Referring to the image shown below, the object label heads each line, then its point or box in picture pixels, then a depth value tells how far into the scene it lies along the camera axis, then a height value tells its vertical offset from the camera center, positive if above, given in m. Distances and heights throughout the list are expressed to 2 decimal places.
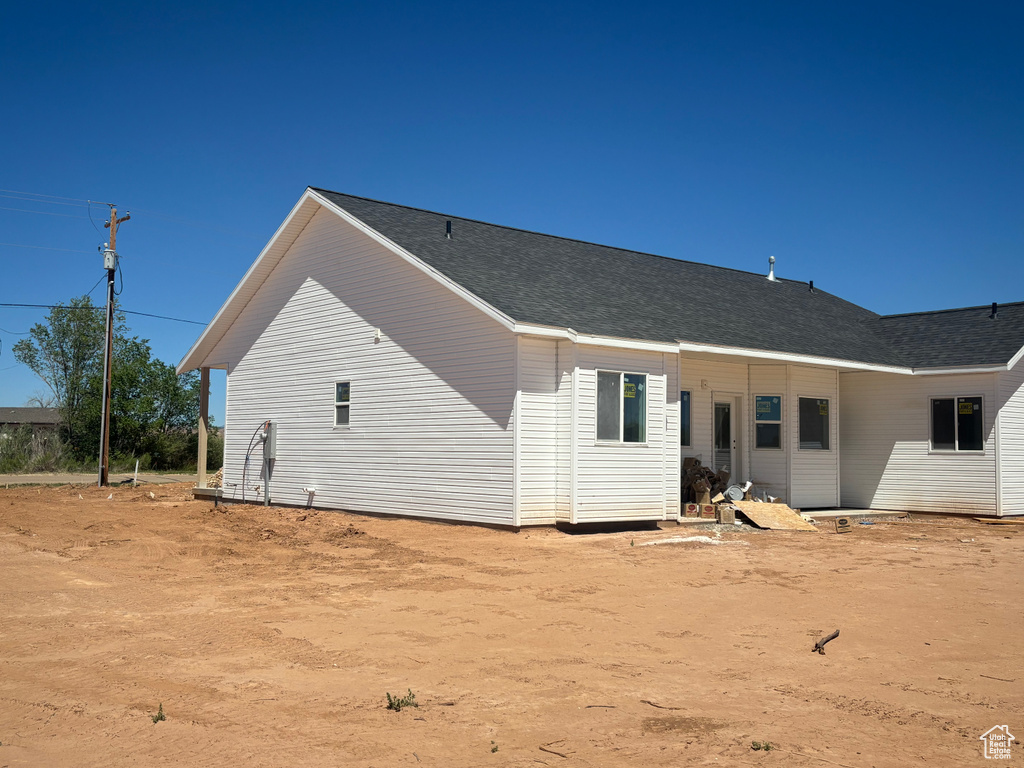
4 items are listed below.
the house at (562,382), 15.02 +1.10
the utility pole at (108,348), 27.61 +2.61
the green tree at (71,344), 51.03 +4.92
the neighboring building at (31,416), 62.00 +0.90
